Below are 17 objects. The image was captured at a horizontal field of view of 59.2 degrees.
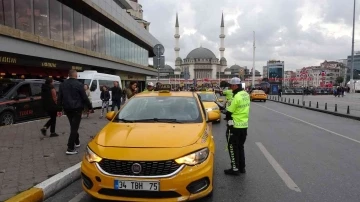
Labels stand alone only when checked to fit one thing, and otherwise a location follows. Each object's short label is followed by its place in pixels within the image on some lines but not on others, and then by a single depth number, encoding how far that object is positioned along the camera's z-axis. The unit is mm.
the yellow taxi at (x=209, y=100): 13094
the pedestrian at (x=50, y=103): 8430
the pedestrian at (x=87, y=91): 14412
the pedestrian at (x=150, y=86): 12073
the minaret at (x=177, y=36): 160000
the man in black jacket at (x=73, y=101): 6633
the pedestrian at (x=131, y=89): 13180
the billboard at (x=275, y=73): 64600
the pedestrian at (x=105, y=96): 15341
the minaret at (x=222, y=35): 160625
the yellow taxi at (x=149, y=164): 3693
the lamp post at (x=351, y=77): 45800
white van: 20412
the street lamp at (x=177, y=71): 173375
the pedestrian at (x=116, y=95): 14867
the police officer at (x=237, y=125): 5680
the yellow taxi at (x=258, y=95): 37047
